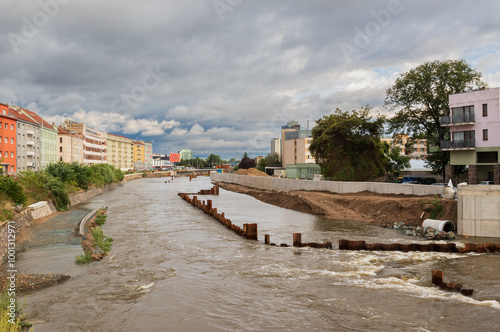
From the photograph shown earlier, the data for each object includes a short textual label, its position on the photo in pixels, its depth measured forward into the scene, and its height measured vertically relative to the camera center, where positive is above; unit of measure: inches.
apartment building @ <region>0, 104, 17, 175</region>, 2598.4 +213.9
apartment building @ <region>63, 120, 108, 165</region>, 4852.4 +379.3
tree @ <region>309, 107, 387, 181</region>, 2058.3 +87.1
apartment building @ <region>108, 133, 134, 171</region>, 6926.7 +320.4
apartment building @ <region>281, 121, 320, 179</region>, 4849.9 +242.1
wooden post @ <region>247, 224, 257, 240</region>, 970.7 -178.9
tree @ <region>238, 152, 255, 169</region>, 5851.4 +25.3
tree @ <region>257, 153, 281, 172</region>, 5487.2 +36.4
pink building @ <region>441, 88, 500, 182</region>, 1720.0 +147.3
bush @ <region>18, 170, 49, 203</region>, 1300.4 -62.1
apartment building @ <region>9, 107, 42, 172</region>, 2945.4 +227.9
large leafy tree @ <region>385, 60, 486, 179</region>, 1952.5 +371.9
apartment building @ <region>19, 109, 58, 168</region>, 3469.5 +291.8
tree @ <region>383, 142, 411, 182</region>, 2763.3 +17.6
